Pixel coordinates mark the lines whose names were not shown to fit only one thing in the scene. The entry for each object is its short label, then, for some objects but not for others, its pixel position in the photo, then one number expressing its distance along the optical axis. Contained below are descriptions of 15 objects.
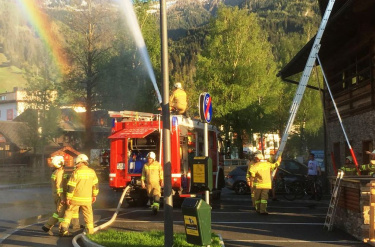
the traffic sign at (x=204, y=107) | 8.26
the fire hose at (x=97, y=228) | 9.70
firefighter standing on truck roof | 14.13
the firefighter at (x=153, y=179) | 13.94
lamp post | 8.07
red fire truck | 15.14
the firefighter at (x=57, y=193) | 10.95
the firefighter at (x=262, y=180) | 13.48
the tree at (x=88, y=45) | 38.50
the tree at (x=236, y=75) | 36.09
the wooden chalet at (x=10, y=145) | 61.66
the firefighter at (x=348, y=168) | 12.69
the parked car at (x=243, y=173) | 22.20
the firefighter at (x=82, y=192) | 10.37
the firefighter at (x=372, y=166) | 10.98
